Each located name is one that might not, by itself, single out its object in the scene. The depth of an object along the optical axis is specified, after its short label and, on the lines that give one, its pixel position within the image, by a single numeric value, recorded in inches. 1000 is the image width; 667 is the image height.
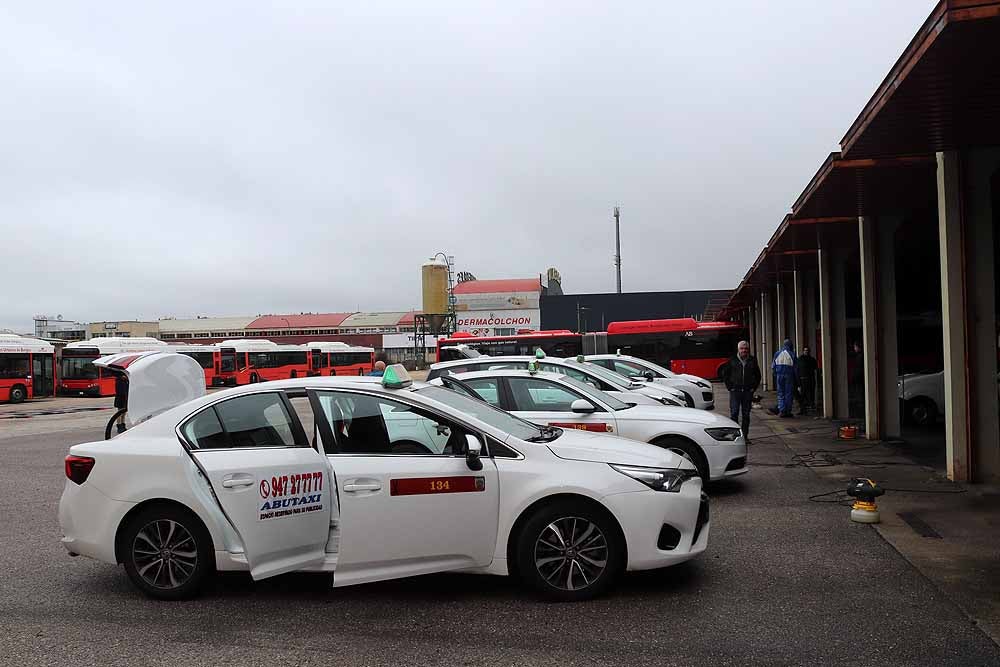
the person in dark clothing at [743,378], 511.2
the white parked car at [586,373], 425.7
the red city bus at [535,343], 1644.9
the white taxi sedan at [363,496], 210.8
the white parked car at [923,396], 622.2
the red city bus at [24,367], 1417.3
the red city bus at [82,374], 1587.1
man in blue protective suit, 713.3
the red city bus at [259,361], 1865.2
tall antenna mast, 3494.1
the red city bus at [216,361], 1824.6
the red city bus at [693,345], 1544.0
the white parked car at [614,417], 353.1
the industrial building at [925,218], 270.1
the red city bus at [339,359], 2079.2
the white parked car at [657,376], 704.4
